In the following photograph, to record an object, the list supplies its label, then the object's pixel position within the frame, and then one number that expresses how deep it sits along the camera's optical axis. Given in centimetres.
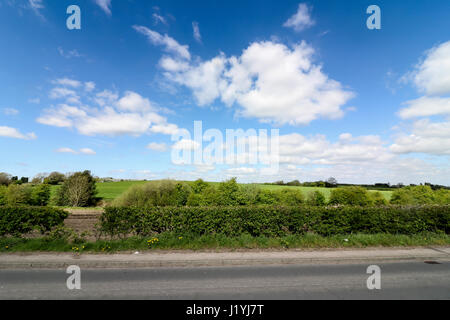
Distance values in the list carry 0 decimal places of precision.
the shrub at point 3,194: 3174
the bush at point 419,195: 2993
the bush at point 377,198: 3475
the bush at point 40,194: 3938
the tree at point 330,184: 6967
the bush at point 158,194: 2947
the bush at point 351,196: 3497
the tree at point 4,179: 4823
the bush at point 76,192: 4238
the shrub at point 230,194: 2597
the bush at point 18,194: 3589
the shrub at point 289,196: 3485
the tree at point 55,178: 6336
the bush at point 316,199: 3654
